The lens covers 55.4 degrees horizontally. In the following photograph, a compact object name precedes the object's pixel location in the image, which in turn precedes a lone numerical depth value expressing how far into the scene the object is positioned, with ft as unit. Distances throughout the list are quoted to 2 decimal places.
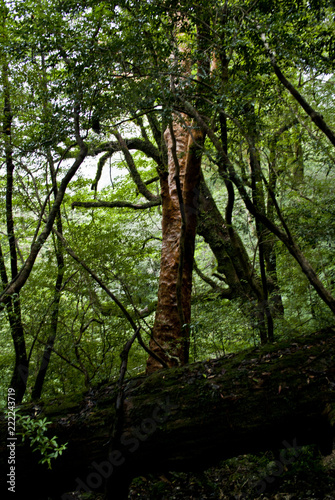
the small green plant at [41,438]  7.43
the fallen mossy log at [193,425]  8.03
